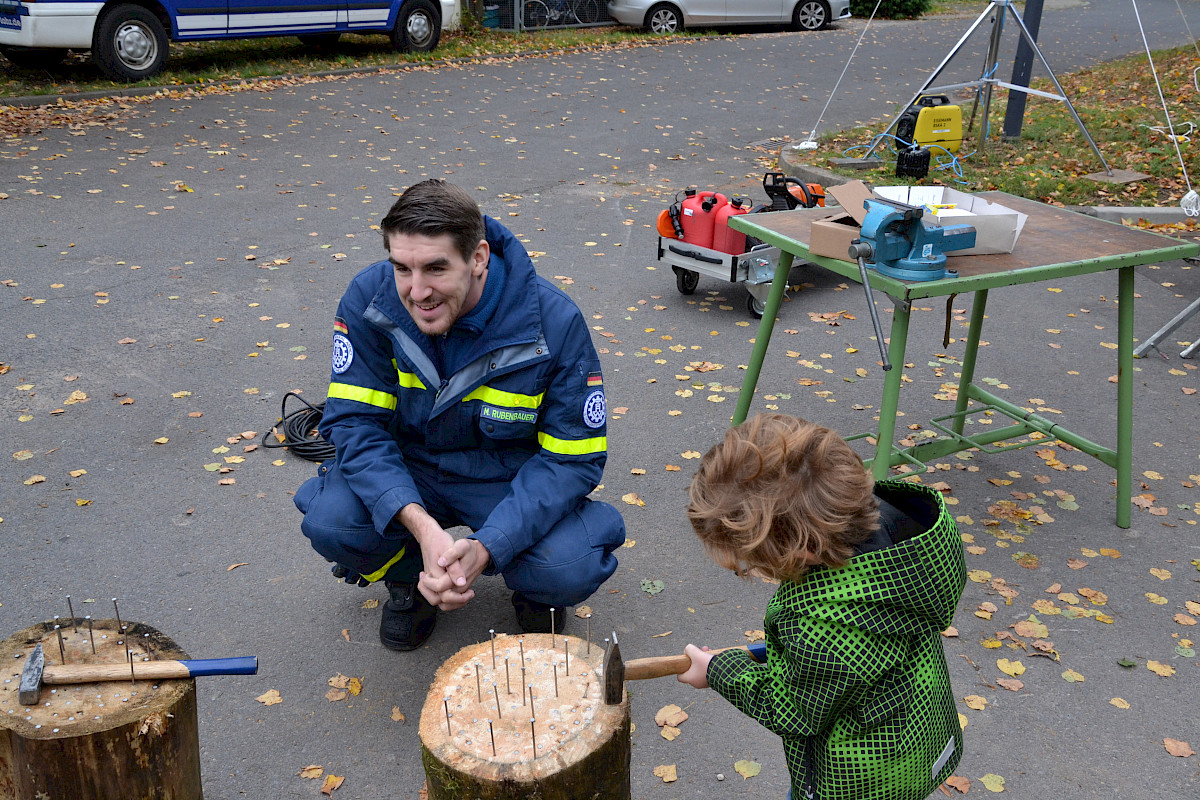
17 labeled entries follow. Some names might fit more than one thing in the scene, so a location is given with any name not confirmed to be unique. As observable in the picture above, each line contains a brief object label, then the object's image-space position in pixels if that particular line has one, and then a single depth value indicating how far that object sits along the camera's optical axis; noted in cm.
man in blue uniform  277
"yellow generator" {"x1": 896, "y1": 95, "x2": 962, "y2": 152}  895
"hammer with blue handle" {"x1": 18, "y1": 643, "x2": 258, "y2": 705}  221
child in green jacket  179
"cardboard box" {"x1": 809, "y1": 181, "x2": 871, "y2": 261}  357
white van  1055
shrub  2130
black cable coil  443
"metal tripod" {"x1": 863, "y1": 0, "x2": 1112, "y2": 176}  851
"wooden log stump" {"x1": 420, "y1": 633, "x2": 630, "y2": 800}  207
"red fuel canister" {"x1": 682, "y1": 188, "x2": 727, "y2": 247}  604
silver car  1720
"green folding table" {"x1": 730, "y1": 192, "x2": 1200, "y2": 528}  341
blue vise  336
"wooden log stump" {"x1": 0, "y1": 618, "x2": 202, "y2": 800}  217
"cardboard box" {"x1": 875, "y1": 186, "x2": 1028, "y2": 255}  360
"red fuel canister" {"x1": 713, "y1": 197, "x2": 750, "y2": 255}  593
